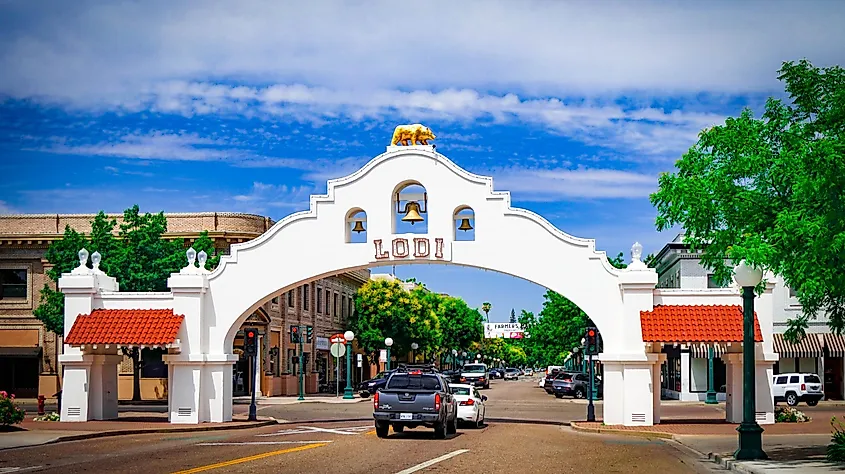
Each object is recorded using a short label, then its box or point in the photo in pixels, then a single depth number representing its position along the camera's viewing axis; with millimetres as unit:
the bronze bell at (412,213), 33062
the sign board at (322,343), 72688
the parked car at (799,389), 52250
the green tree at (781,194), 18859
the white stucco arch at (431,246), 32625
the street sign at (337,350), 58516
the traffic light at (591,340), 35906
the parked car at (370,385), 56062
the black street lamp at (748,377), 20547
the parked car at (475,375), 76188
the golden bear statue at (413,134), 33688
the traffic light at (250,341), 37156
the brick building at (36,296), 58375
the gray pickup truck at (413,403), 26500
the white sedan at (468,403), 32188
